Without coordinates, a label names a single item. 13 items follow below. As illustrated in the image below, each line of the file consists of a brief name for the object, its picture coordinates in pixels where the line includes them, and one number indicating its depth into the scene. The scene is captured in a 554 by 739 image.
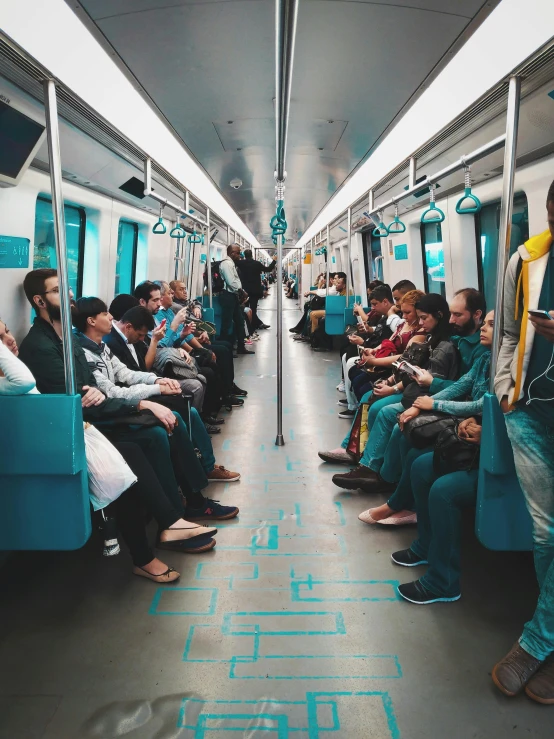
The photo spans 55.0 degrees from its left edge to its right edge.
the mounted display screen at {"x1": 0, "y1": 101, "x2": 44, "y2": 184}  2.84
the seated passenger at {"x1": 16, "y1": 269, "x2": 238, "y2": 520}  2.71
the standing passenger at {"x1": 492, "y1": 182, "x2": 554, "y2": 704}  1.92
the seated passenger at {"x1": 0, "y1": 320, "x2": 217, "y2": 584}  2.64
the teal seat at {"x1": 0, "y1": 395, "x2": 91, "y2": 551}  2.10
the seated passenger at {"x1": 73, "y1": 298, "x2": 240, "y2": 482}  3.28
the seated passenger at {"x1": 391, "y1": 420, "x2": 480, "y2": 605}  2.44
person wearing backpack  9.19
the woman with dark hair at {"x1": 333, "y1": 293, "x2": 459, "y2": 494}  3.49
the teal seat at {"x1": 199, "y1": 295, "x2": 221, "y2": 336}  9.56
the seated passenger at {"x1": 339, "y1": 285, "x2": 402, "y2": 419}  5.79
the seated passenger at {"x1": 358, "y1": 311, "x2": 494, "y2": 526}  2.92
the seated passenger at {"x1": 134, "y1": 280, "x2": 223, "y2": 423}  4.67
